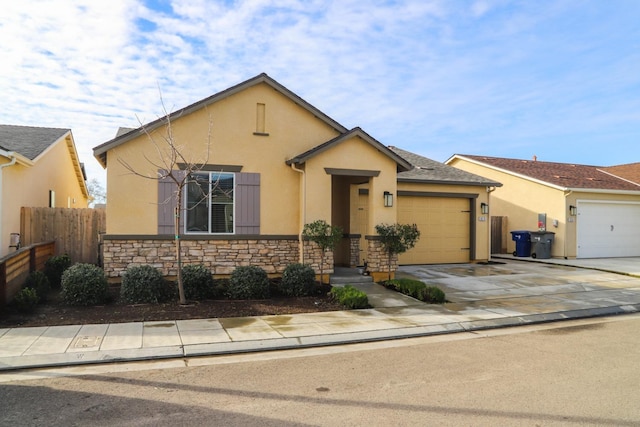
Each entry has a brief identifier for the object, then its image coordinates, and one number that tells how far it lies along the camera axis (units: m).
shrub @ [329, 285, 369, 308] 9.46
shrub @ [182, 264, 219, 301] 9.94
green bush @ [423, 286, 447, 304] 10.10
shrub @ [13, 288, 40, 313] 8.49
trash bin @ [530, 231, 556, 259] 18.42
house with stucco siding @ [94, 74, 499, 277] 10.96
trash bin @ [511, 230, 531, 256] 18.83
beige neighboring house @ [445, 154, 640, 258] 18.67
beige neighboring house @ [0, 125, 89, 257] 10.83
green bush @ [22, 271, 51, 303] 9.91
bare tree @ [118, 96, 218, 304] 11.00
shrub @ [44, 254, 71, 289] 11.65
